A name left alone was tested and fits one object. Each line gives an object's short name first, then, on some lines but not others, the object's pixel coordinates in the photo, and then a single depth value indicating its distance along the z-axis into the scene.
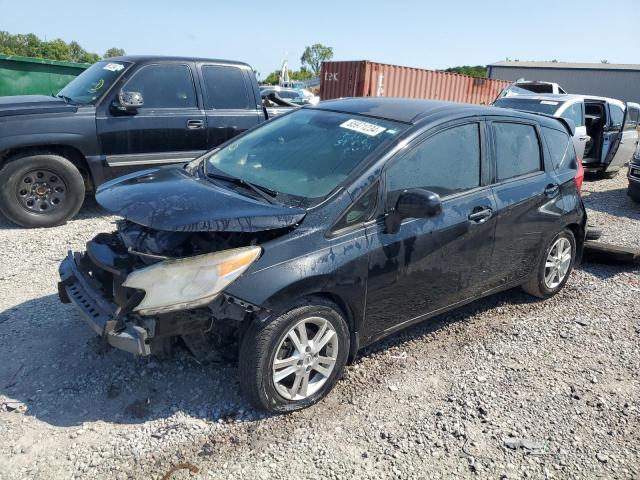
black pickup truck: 5.61
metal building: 37.91
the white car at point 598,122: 9.77
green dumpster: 11.00
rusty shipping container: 16.12
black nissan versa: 2.65
